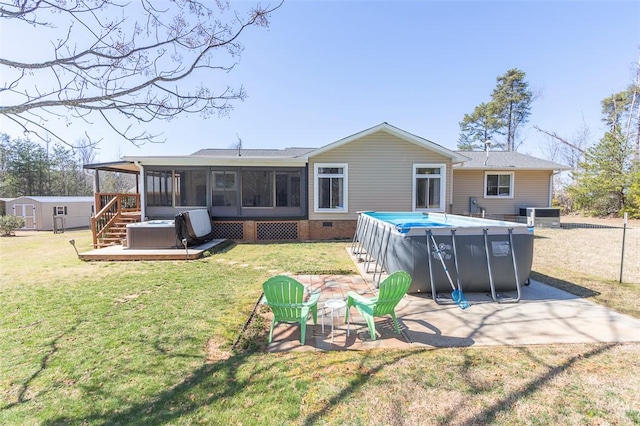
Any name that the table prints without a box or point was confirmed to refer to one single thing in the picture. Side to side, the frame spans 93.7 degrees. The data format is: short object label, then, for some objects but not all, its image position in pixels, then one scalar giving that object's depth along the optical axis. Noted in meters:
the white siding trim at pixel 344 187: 11.55
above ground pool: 4.91
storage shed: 20.14
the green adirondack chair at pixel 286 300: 3.41
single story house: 11.45
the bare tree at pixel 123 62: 2.66
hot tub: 9.18
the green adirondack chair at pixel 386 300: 3.40
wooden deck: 8.32
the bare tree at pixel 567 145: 28.94
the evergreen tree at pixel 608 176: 19.39
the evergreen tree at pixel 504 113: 29.28
